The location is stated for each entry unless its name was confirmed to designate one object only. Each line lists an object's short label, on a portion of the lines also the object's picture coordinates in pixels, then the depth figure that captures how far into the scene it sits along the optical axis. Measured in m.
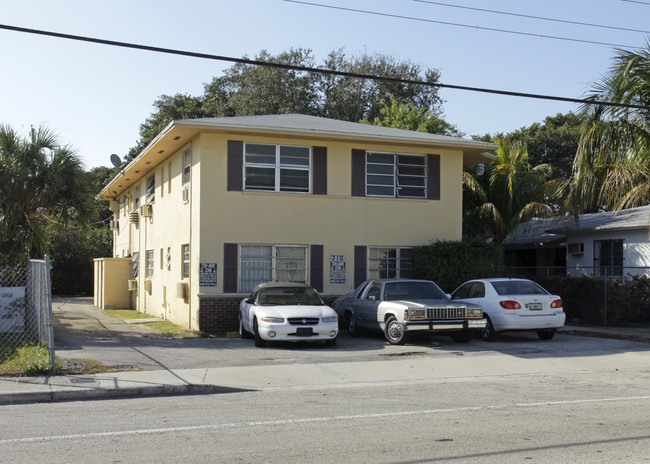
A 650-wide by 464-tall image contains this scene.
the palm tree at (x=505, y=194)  25.84
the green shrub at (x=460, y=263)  19.28
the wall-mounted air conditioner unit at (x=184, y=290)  19.39
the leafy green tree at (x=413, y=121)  37.97
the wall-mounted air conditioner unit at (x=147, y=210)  25.49
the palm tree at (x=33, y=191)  16.72
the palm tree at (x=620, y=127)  17.02
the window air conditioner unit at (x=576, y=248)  26.52
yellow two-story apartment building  18.41
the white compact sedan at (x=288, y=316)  14.66
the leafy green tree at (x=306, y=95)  46.09
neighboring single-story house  23.80
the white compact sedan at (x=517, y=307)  15.70
